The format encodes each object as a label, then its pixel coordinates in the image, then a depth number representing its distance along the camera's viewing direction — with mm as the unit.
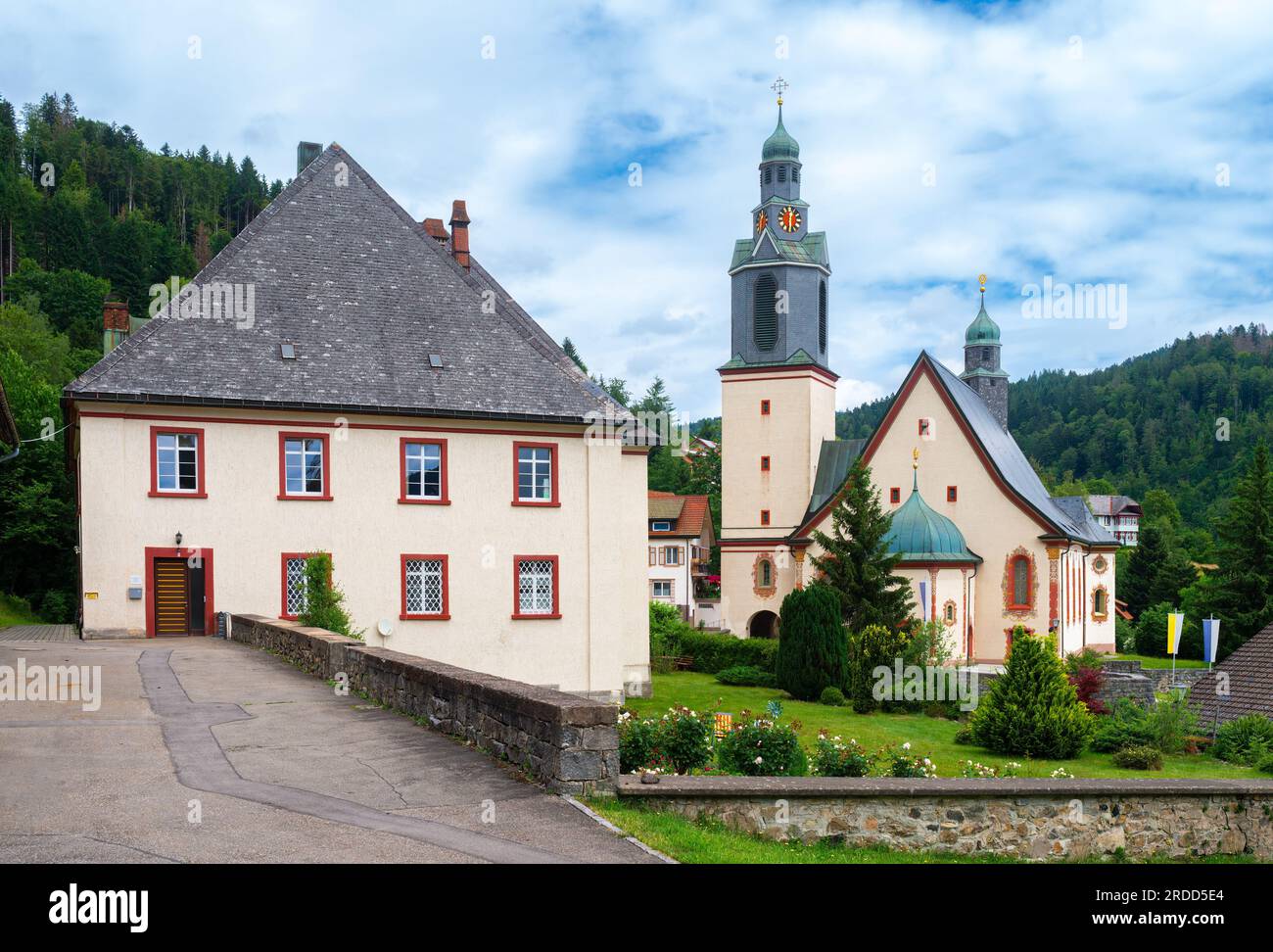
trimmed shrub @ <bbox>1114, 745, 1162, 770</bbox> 22516
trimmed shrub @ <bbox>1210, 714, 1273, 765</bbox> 21266
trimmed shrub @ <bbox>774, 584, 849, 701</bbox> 37344
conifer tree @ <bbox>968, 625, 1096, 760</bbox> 24875
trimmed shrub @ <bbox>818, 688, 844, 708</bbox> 35906
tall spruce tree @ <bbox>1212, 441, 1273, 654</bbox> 49719
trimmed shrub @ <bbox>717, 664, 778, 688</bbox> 41688
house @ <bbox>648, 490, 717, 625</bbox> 70750
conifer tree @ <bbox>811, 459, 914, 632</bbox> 40469
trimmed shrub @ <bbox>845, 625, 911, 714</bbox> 35094
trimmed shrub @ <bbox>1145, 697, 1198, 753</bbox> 23734
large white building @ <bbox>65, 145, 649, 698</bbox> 26781
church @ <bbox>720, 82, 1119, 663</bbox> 50344
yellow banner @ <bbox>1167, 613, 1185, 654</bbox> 32162
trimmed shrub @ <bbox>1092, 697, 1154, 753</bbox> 24625
